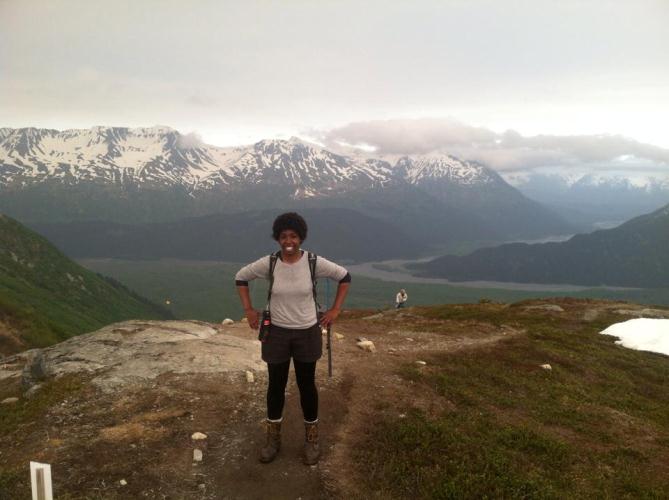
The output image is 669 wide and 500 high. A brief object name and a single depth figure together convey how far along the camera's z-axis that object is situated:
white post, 5.45
